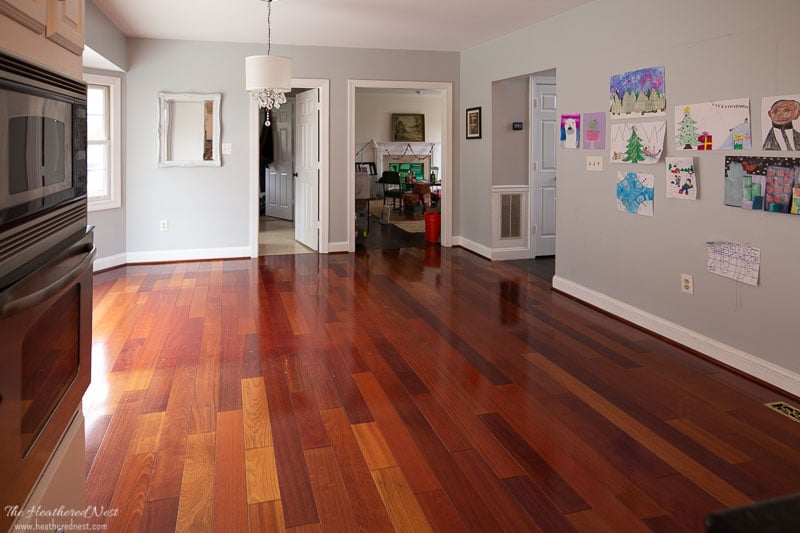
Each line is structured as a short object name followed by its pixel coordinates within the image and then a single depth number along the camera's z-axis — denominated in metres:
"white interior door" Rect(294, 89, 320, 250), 7.68
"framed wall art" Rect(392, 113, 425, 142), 13.28
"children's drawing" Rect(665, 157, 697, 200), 4.04
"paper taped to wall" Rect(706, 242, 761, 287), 3.60
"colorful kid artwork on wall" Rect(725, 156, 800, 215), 3.34
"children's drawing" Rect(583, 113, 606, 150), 5.00
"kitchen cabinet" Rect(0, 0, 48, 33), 1.08
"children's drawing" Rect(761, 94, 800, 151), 3.29
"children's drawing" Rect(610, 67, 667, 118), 4.30
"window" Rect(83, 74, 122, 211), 6.50
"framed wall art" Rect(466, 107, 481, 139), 7.37
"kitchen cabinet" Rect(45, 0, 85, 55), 1.36
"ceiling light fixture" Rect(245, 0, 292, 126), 5.36
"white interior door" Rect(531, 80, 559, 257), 7.14
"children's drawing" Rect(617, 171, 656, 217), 4.47
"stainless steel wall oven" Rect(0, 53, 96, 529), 1.04
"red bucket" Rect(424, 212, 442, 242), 8.30
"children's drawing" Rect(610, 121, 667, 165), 4.34
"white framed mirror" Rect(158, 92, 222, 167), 6.91
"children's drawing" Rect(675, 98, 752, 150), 3.62
